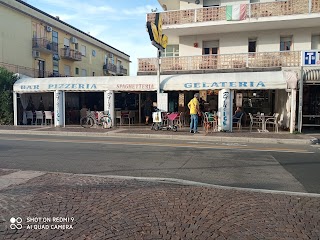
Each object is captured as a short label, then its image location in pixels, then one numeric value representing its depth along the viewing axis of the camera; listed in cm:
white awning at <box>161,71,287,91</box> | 1531
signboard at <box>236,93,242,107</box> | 1994
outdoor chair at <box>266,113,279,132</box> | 1551
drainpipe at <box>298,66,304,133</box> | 1479
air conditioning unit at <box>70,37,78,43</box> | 3606
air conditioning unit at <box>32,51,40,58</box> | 2992
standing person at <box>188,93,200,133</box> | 1493
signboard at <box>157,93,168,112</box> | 1664
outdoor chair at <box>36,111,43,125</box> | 1974
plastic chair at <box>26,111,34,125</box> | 2003
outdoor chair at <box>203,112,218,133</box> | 1566
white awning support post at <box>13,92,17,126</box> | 1953
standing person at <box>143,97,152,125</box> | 2002
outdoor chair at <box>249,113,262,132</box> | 1624
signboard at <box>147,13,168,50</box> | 1563
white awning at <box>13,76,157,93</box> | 1741
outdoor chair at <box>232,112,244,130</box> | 1680
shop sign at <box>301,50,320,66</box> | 1472
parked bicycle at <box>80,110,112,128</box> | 1791
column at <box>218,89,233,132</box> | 1566
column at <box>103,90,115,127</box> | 1794
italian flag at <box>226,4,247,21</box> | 1863
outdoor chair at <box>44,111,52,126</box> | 1938
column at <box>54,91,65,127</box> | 1863
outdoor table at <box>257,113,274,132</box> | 1573
